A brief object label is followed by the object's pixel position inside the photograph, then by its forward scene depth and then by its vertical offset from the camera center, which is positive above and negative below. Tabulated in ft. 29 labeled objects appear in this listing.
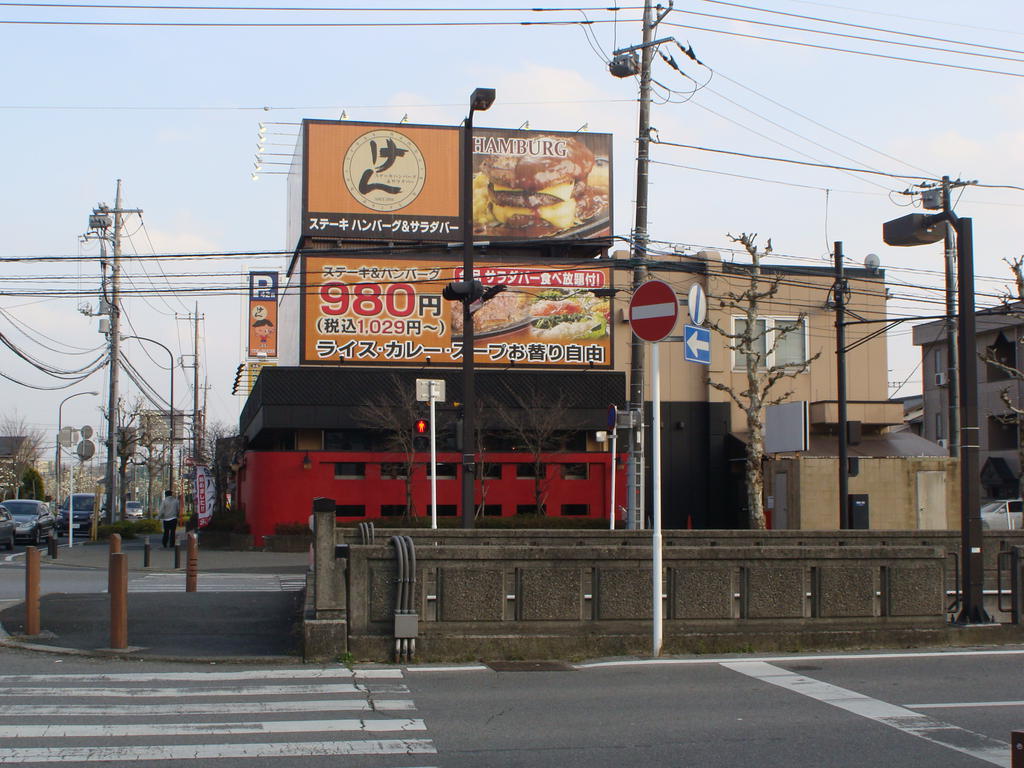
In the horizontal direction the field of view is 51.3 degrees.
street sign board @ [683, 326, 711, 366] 40.83 +4.48
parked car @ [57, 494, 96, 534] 162.09 -8.26
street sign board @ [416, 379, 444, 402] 73.87 +4.96
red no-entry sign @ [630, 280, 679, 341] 40.22 +5.76
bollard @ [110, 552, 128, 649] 38.82 -5.23
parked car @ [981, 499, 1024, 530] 116.47 -6.05
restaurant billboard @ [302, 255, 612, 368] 116.26 +16.35
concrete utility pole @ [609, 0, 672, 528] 78.43 +16.62
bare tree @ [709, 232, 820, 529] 102.63 +7.98
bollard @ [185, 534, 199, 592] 62.08 -6.47
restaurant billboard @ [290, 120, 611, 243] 117.50 +31.30
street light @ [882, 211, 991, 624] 42.88 +3.00
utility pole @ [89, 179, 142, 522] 135.03 +16.48
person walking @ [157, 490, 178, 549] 110.52 -5.36
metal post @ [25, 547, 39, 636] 42.88 -5.43
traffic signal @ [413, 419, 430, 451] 74.13 +1.85
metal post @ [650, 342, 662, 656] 37.60 -2.67
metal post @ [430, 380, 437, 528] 71.00 -0.50
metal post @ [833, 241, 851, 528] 91.97 +6.72
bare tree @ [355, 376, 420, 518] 109.50 +4.45
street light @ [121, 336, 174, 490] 203.33 +8.98
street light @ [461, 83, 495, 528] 69.46 +8.88
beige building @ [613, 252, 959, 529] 109.60 +5.77
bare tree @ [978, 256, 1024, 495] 106.93 +16.34
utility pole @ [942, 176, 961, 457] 91.66 +10.31
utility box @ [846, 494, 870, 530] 97.96 -4.59
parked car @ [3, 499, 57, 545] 133.18 -7.54
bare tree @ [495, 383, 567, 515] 113.50 +4.33
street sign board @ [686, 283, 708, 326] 41.83 +6.22
